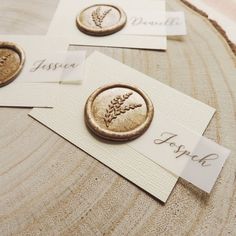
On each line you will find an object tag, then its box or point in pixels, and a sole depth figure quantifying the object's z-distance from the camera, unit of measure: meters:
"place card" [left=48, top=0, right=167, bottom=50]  0.18
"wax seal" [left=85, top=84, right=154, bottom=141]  0.14
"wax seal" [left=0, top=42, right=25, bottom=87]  0.16
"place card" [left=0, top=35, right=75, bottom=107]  0.16
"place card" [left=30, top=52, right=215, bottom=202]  0.13
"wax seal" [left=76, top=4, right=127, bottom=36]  0.18
